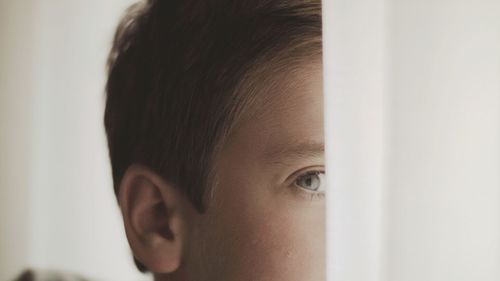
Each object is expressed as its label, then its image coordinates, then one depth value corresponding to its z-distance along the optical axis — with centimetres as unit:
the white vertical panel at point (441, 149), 102
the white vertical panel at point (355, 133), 96
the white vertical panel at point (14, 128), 80
